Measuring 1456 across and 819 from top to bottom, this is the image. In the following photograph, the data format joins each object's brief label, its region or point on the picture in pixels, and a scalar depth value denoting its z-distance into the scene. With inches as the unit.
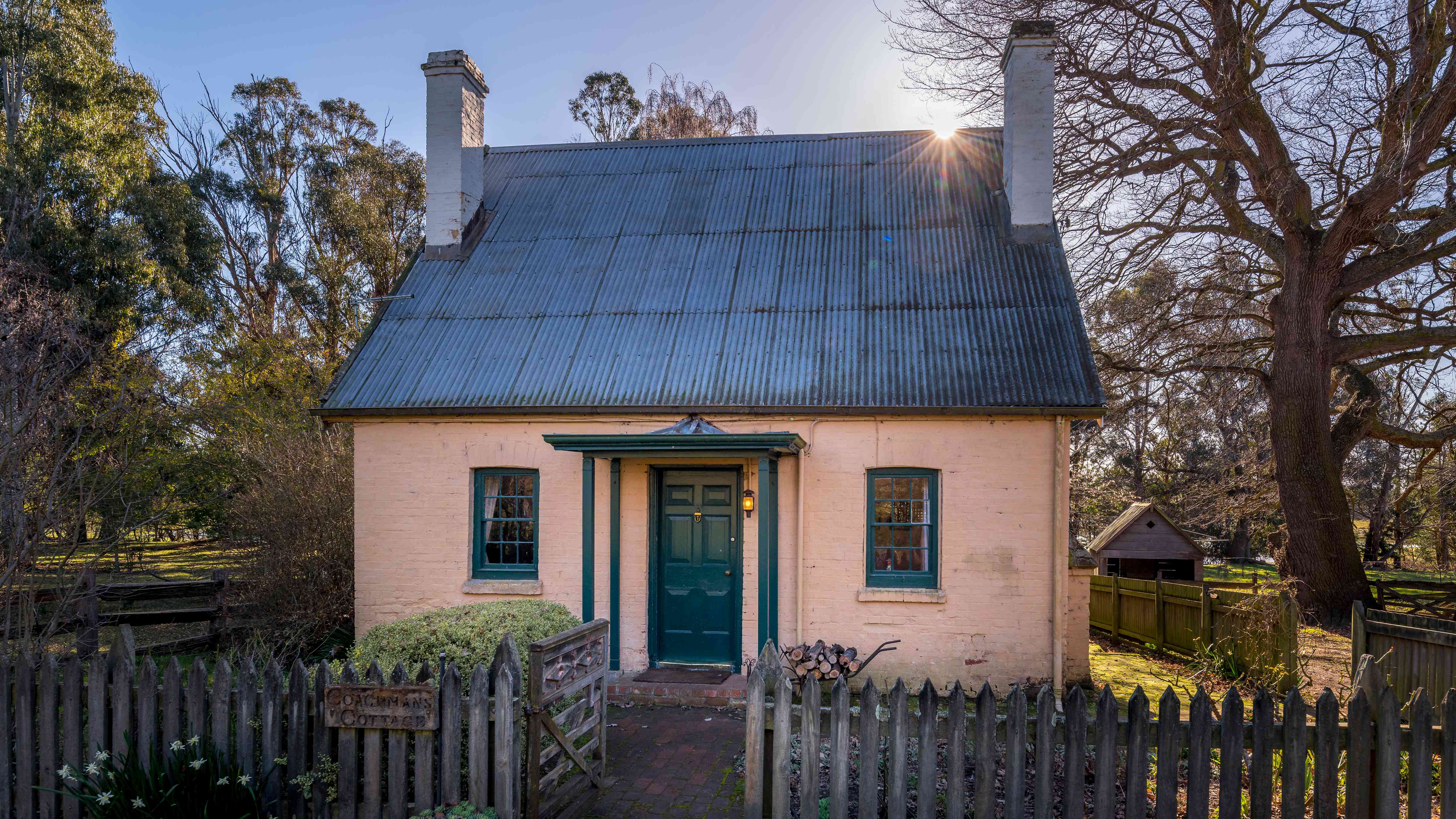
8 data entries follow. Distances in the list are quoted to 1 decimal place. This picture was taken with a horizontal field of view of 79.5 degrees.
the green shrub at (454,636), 230.7
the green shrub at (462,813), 193.5
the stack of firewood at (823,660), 346.3
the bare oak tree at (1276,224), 521.0
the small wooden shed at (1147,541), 594.5
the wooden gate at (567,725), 210.7
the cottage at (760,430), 379.9
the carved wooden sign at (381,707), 198.7
